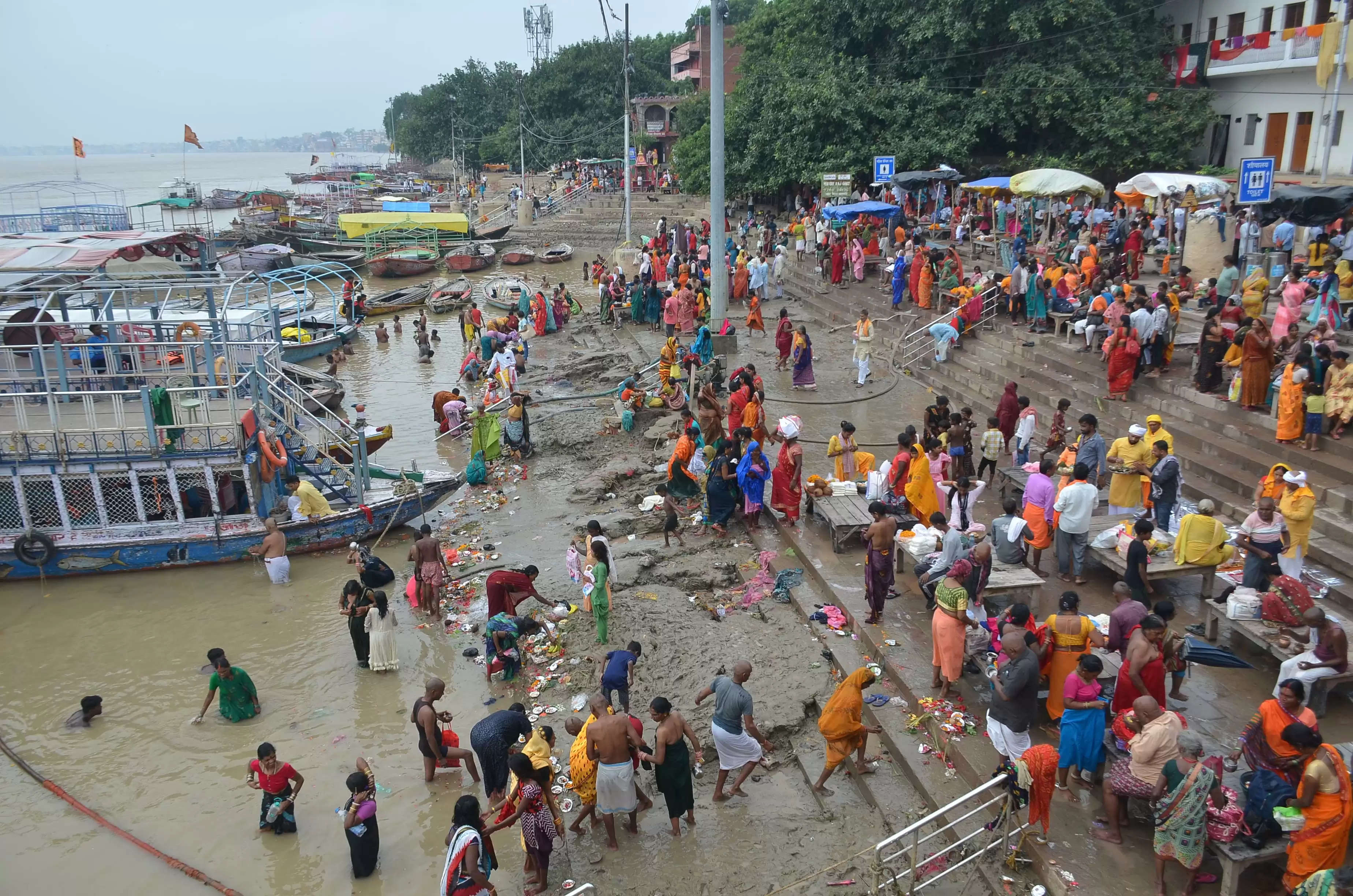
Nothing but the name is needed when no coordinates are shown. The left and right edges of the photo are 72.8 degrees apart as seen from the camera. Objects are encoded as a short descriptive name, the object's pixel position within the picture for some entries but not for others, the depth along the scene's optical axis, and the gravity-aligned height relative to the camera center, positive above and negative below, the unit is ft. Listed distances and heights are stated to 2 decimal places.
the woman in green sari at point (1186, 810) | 18.28 -12.44
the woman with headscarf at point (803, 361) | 56.08 -10.91
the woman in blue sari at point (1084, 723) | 21.12 -12.49
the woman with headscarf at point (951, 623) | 24.88 -11.86
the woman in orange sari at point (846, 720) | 23.00 -13.32
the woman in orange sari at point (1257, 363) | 38.09 -7.87
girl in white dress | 34.01 -16.12
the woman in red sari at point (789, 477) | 38.60 -12.21
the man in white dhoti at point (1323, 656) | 22.89 -11.86
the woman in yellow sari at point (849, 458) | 40.32 -12.03
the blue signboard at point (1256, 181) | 49.73 -0.76
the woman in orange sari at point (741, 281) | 82.74 -9.01
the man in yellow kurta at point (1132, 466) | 32.76 -10.24
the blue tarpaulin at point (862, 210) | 72.49 -2.69
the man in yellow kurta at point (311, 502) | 45.01 -14.93
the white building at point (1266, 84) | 86.53 +8.06
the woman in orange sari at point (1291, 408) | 35.32 -9.03
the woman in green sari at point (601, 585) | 32.27 -13.66
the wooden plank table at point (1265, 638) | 23.15 -12.58
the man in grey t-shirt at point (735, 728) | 23.73 -13.81
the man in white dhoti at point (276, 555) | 41.88 -16.14
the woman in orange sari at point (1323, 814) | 17.39 -11.84
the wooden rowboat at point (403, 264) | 145.48 -12.13
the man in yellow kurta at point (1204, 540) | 28.68 -11.23
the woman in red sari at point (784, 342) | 61.77 -10.73
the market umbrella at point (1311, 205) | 47.83 -2.03
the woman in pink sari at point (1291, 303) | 41.98 -6.28
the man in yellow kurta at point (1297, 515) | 27.71 -10.15
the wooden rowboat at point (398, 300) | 115.03 -14.15
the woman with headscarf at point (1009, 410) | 41.75 -10.42
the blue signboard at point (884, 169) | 74.95 +0.44
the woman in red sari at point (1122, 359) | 44.01 -8.85
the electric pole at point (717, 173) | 57.98 +0.29
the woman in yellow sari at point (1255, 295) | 44.32 -6.01
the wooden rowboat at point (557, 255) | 147.02 -11.33
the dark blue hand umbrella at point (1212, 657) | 26.27 -13.49
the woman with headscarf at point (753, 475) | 39.29 -12.29
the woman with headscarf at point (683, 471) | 42.80 -13.26
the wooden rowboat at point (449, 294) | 115.34 -13.93
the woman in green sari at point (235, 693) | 31.32 -16.82
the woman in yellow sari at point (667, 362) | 59.16 -11.50
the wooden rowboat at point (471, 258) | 143.54 -11.38
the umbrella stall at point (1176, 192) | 60.39 -1.51
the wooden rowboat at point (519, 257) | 147.95 -11.57
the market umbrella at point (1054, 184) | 63.00 -0.90
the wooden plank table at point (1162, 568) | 29.09 -12.33
